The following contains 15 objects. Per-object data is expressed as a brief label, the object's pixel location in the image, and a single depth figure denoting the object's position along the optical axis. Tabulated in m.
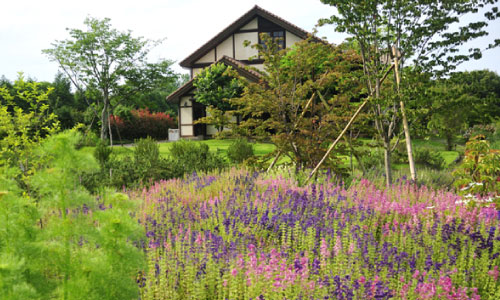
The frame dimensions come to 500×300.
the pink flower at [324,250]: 3.20
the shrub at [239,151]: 12.08
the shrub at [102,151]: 11.86
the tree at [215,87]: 23.92
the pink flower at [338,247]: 3.27
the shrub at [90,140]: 19.84
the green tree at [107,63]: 23.91
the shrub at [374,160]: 11.40
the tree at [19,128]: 6.80
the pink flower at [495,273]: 3.04
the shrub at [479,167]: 5.56
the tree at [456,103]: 7.23
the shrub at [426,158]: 12.90
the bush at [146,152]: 9.15
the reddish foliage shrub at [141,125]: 31.66
